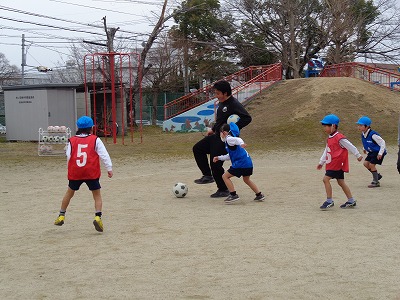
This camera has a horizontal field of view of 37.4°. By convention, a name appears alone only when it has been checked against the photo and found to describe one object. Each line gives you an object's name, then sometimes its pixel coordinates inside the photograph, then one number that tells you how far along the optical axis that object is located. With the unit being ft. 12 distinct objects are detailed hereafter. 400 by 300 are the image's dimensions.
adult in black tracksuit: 31.27
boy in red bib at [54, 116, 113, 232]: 23.71
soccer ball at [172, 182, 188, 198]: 32.01
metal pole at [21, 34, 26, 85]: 145.73
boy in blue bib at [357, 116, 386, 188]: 35.47
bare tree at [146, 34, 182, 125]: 137.80
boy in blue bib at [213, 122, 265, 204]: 29.68
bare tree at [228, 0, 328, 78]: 131.75
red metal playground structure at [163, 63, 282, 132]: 96.99
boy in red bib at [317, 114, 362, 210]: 28.02
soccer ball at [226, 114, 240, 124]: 30.83
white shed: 83.41
